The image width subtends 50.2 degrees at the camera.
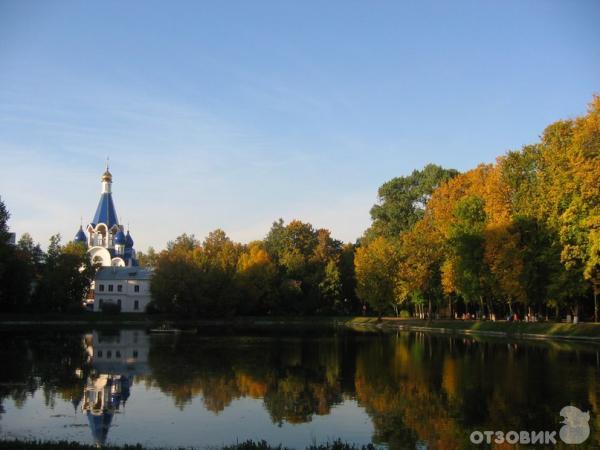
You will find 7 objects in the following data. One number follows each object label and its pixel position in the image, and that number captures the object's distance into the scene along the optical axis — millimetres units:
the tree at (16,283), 76125
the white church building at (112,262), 102769
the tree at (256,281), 87938
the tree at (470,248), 59125
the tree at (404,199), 89062
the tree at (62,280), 81812
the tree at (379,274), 78000
